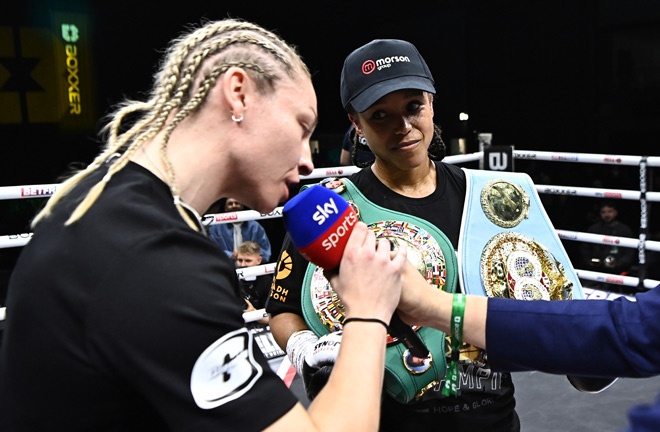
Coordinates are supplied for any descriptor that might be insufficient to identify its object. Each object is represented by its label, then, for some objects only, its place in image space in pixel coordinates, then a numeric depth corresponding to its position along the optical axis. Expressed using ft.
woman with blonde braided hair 2.29
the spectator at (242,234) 12.68
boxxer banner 17.94
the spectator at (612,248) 16.87
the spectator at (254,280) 11.19
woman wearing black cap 4.10
